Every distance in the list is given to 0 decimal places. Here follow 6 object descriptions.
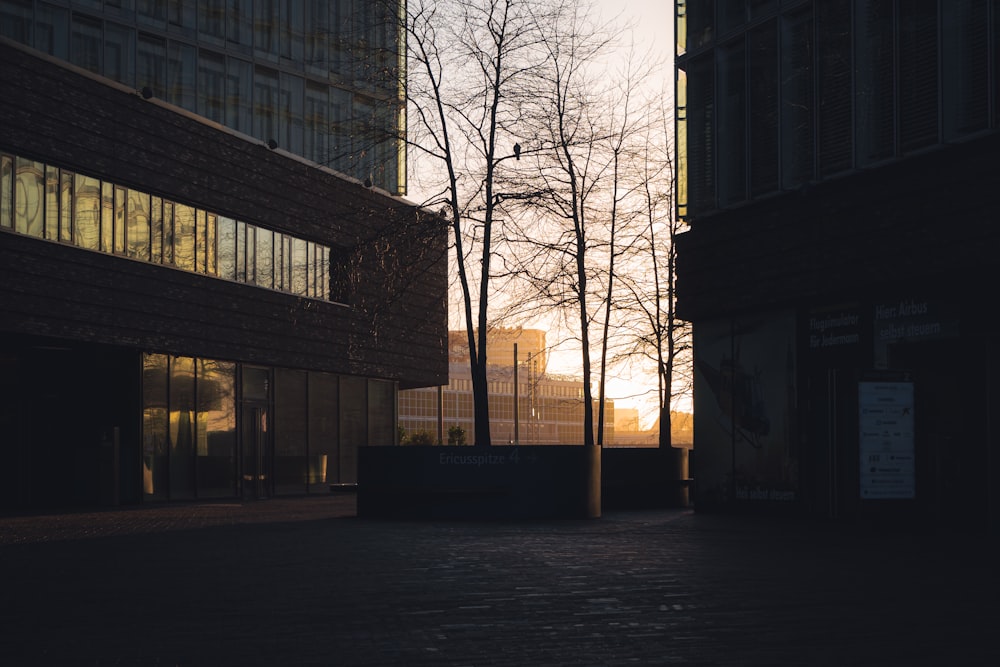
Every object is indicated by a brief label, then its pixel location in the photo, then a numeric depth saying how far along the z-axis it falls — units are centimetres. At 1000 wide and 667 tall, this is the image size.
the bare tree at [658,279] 3275
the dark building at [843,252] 1786
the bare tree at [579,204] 2430
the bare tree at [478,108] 2378
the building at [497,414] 14600
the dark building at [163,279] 2650
